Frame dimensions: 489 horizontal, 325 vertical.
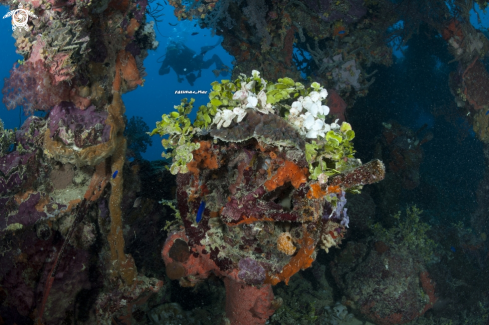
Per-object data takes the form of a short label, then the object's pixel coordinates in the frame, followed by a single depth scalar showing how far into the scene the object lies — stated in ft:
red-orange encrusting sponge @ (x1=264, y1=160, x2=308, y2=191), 9.00
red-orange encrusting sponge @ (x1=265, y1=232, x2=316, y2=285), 9.56
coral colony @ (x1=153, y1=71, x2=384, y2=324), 8.35
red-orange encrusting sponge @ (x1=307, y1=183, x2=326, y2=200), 8.65
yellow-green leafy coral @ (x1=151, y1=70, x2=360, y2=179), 8.41
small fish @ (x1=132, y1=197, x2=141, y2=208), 16.11
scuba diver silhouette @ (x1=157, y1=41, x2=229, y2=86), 57.77
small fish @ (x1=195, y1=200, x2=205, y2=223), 10.39
